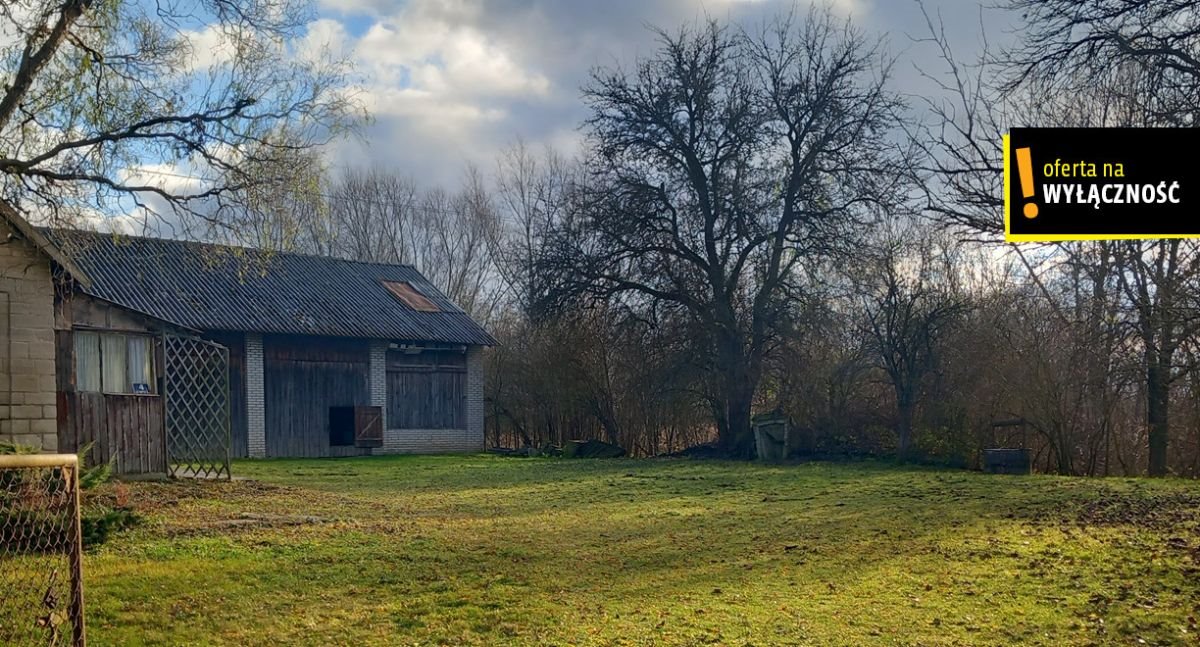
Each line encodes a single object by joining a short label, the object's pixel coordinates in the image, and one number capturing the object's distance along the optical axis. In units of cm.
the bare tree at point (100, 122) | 1230
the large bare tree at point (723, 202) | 2695
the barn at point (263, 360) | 1789
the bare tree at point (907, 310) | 2358
